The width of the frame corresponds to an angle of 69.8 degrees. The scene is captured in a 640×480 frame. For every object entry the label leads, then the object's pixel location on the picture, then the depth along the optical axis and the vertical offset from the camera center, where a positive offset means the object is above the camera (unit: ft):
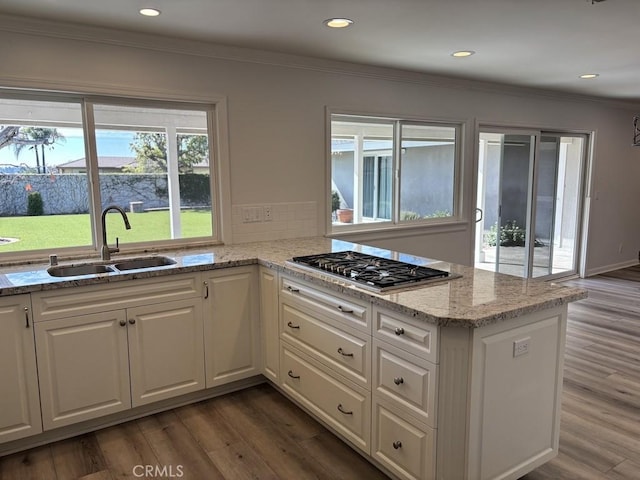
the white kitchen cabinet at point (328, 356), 7.27 -3.10
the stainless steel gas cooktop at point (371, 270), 7.13 -1.57
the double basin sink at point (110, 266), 9.14 -1.77
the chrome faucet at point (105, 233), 9.53 -1.11
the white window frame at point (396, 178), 12.89 +0.05
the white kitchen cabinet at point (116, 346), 8.02 -3.08
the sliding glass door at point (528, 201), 17.51 -0.90
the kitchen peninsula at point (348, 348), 6.01 -2.68
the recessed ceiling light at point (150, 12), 8.23 +3.06
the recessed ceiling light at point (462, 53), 11.32 +3.13
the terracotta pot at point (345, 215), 13.60 -1.04
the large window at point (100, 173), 9.36 +0.18
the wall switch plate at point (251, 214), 11.60 -0.86
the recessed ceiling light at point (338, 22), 8.87 +3.08
